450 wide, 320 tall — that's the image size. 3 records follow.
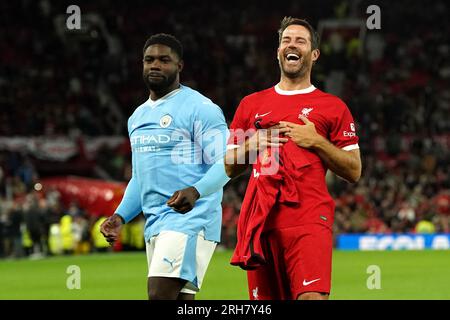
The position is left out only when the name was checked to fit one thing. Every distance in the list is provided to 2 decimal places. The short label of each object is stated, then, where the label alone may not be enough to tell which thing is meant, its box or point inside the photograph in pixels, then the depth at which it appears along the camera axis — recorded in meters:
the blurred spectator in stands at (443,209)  55.19
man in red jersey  11.87
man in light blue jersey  13.66
